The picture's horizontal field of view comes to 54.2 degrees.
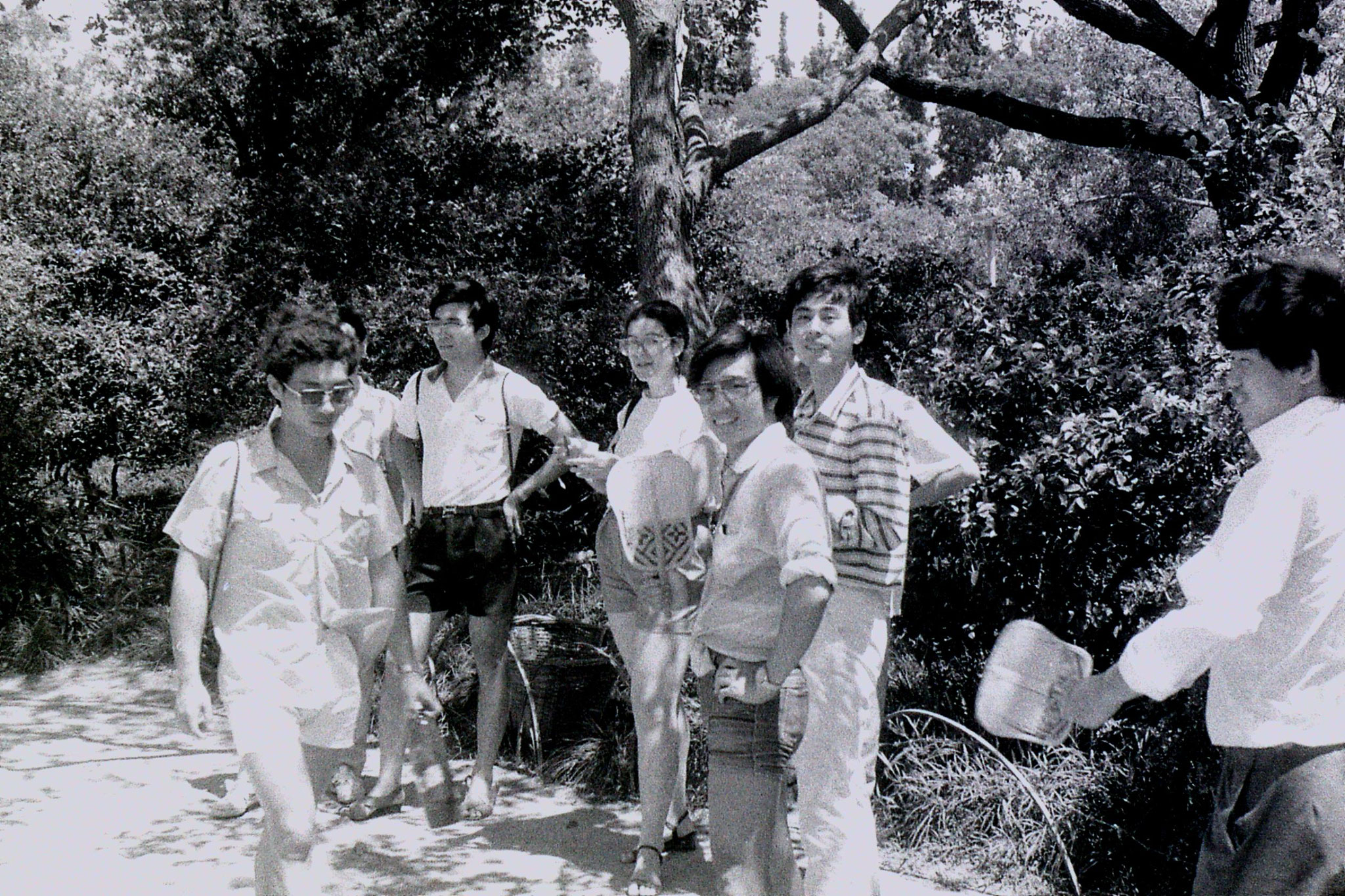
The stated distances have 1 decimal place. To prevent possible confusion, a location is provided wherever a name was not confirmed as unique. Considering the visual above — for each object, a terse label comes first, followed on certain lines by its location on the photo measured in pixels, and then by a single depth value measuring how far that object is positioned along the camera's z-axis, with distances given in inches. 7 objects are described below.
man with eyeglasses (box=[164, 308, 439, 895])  124.1
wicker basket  235.5
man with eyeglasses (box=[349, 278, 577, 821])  199.0
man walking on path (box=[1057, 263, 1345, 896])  83.4
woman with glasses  168.2
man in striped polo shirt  127.2
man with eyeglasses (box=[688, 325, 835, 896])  109.0
